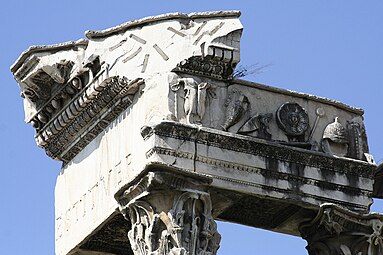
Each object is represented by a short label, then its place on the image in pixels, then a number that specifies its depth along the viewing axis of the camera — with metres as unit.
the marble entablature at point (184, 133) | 28.94
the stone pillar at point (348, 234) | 29.92
